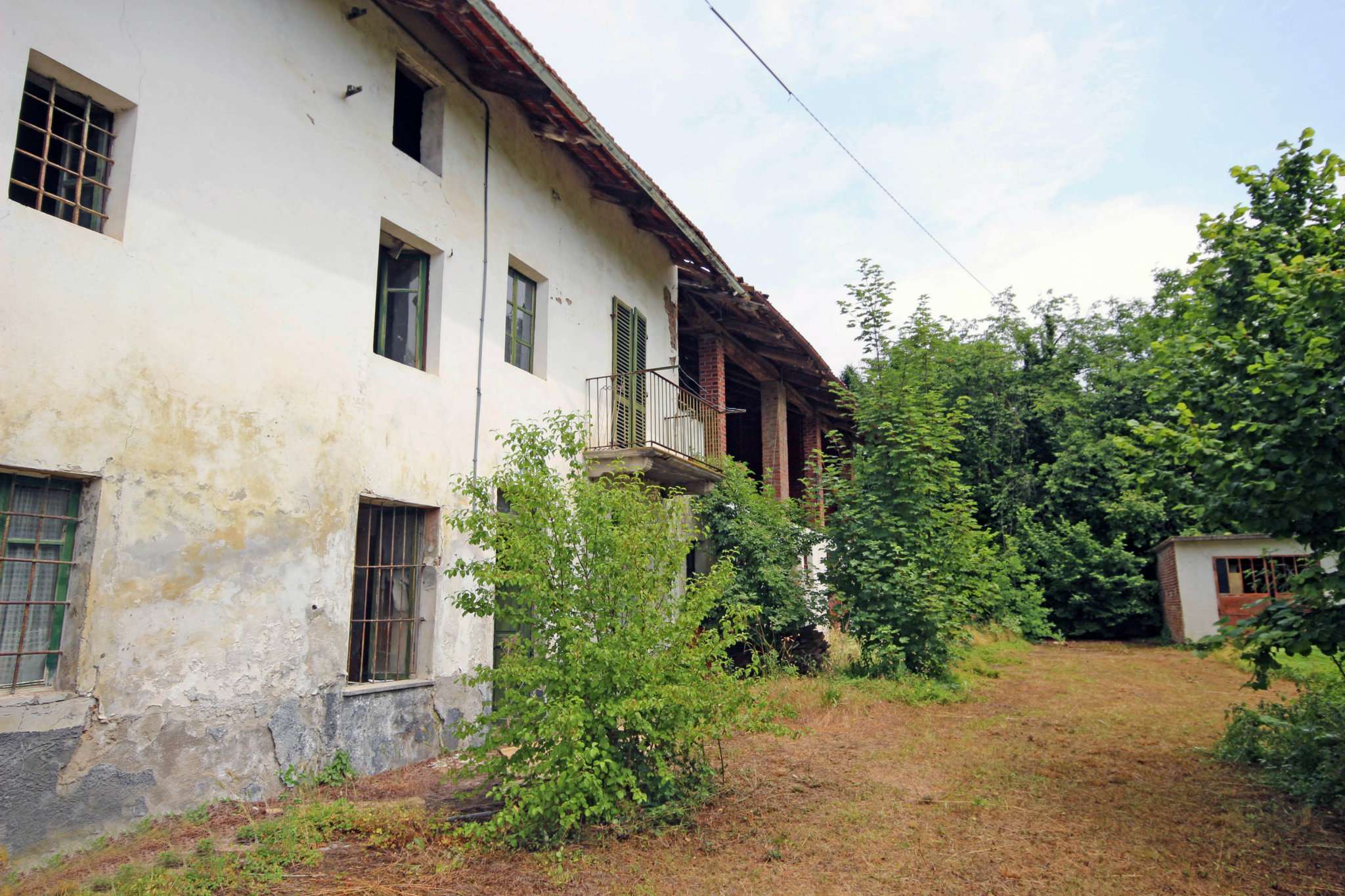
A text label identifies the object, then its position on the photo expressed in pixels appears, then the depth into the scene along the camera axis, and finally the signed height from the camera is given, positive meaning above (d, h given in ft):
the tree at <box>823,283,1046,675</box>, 34.30 +2.22
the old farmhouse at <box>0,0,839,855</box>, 15.78 +5.01
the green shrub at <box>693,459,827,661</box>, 37.37 +1.23
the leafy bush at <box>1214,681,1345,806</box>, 17.65 -3.92
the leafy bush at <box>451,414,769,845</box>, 15.53 -1.51
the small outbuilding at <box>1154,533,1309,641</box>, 54.24 +0.18
